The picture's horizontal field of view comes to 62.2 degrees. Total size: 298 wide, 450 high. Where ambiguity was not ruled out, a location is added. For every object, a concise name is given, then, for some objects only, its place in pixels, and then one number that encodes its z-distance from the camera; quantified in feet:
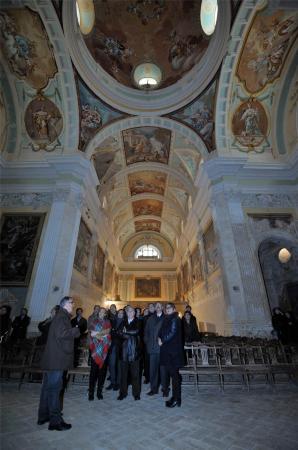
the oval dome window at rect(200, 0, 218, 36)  37.27
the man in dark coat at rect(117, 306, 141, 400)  14.38
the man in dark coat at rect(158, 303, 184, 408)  13.31
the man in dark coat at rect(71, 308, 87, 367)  21.25
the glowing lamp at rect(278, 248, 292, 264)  34.88
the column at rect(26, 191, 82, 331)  30.07
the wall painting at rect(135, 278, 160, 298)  85.51
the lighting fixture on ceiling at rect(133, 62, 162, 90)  42.29
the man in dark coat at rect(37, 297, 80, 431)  10.41
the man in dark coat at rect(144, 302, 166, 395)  15.52
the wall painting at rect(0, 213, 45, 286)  32.30
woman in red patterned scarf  14.26
